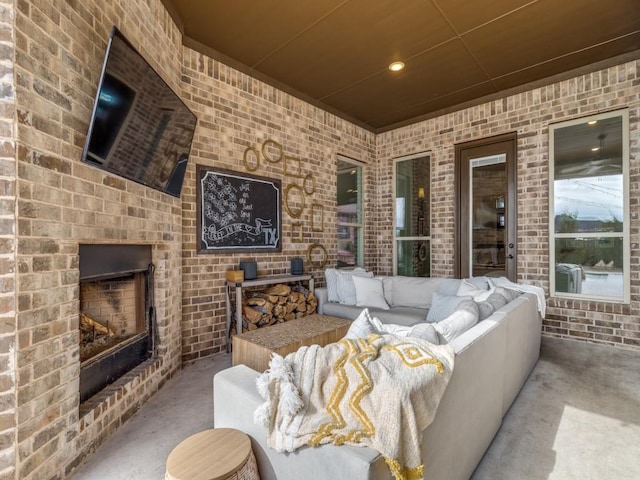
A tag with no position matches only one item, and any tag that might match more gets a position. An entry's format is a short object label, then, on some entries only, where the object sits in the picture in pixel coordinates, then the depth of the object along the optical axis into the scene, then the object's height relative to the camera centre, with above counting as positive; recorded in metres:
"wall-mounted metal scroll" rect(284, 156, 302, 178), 4.04 +0.90
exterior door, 4.15 +0.37
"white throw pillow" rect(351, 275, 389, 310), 3.68 -0.66
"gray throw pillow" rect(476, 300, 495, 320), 2.03 -0.49
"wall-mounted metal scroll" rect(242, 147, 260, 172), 3.57 +0.89
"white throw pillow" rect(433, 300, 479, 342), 1.61 -0.47
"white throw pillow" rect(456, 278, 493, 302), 2.65 -0.50
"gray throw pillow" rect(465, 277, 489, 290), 3.06 -0.47
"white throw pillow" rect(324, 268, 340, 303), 3.85 -0.59
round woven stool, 1.05 -0.77
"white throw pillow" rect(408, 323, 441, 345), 1.47 -0.46
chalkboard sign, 3.22 +0.28
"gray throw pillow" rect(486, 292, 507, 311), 2.25 -0.48
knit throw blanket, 0.95 -0.52
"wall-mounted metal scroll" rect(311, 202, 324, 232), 4.36 +0.27
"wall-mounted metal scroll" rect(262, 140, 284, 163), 3.79 +1.04
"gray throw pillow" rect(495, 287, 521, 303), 2.52 -0.48
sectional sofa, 0.93 -0.70
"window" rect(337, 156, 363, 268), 4.92 +0.36
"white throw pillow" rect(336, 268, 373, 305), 3.74 -0.60
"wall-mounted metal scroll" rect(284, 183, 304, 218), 4.02 +0.47
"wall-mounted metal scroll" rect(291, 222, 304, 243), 4.09 +0.05
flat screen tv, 1.63 +0.70
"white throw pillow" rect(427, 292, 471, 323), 2.77 -0.64
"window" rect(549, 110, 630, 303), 3.43 +0.30
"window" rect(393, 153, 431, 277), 4.98 +0.31
